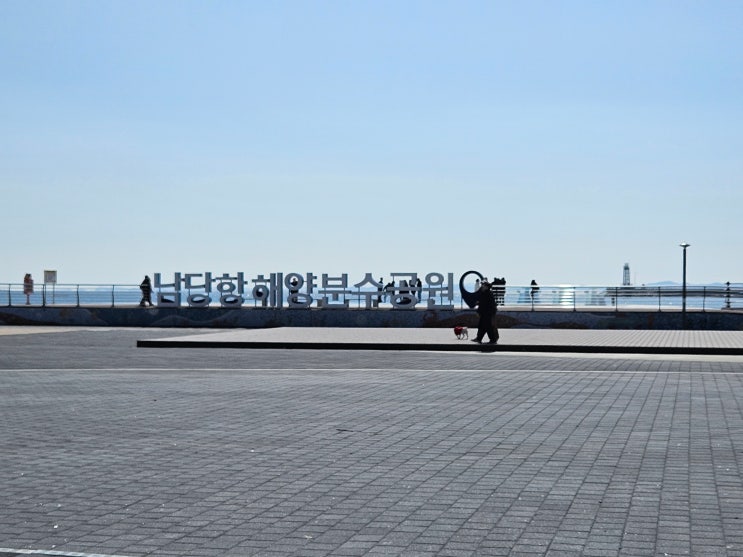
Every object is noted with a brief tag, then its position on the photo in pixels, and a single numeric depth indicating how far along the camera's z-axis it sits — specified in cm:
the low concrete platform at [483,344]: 2700
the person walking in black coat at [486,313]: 2889
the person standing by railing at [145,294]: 4912
